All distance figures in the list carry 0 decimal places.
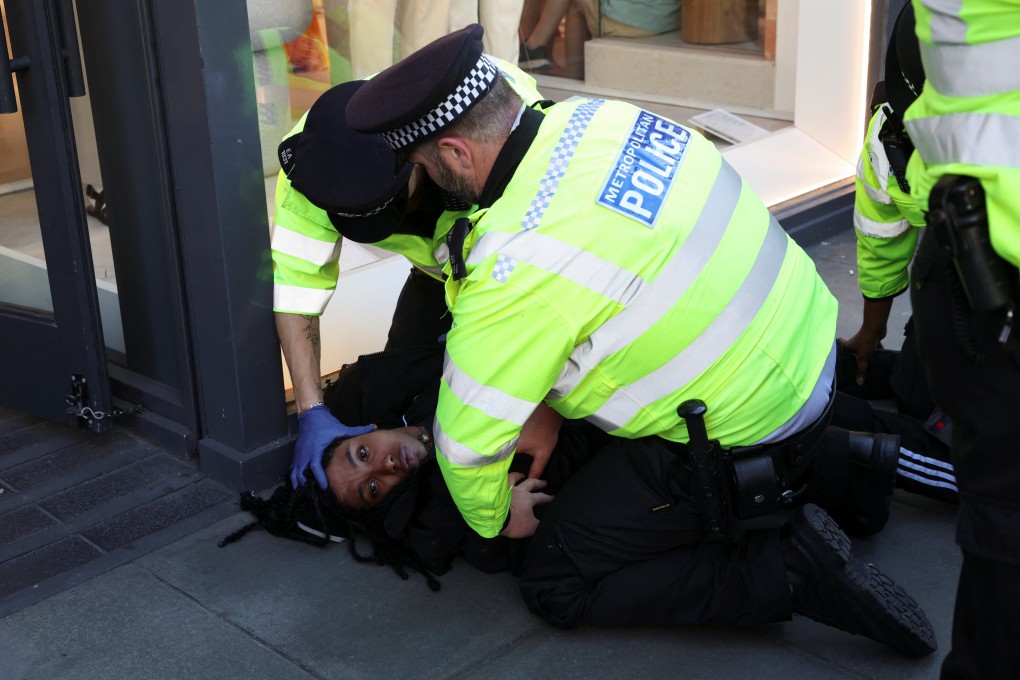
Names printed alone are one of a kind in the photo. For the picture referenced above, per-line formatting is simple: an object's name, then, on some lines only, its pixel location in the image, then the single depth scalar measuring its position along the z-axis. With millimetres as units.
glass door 3162
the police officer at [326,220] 2822
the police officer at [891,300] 2977
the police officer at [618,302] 2314
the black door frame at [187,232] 3004
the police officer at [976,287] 1582
